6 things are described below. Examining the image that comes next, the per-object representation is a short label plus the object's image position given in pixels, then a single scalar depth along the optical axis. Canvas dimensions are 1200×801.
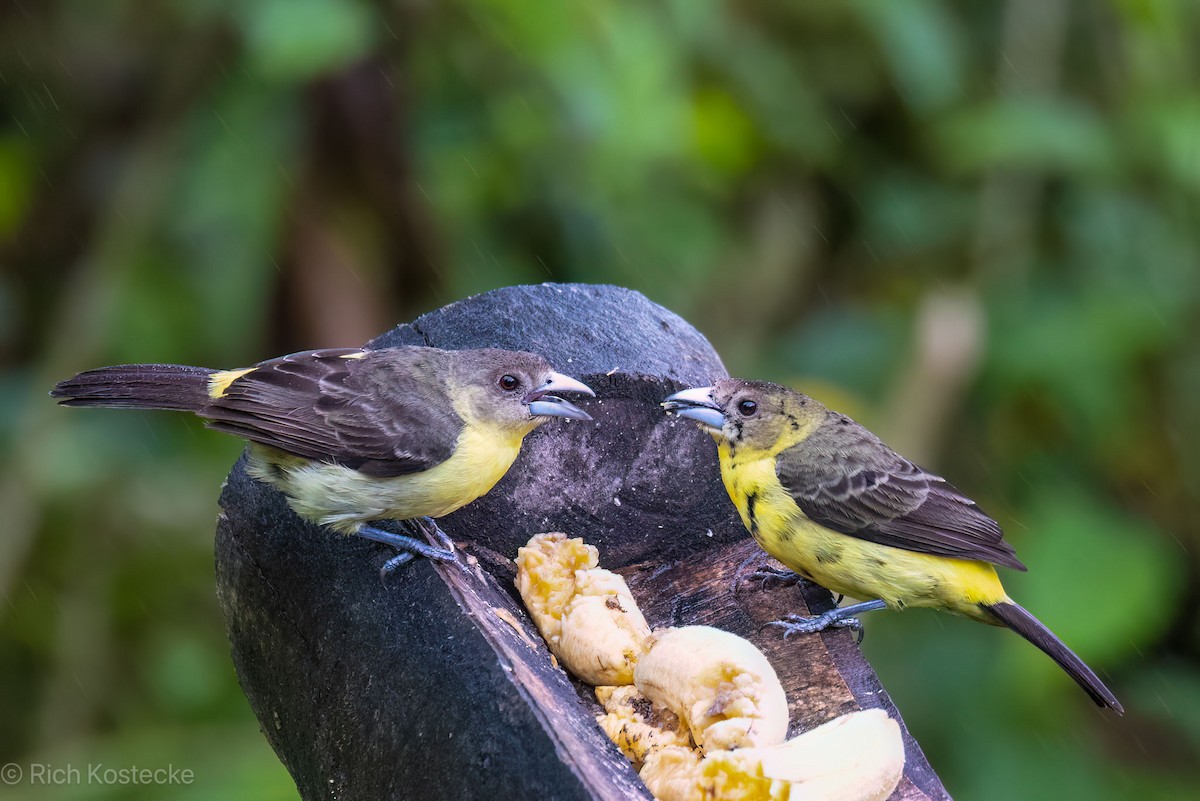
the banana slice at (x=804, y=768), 4.84
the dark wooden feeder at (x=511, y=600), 4.55
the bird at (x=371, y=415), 6.25
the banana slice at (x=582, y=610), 5.80
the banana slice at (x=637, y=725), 5.48
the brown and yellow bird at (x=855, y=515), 6.89
